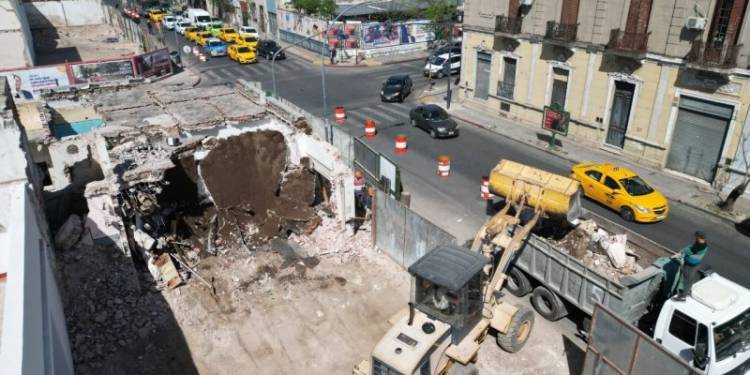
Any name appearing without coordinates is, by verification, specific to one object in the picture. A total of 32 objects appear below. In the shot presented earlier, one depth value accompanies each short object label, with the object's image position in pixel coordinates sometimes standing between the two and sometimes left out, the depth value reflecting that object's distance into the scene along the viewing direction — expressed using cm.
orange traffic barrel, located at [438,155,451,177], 2227
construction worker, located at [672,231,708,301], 1077
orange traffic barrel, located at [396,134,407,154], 2456
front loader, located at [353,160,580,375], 958
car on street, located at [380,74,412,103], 3312
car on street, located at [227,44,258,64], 4391
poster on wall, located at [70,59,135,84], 3350
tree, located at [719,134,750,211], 1873
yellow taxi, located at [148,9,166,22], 6196
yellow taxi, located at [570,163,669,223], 1812
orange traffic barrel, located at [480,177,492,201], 2006
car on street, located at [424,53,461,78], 3841
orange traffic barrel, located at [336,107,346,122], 2980
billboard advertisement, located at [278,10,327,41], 4656
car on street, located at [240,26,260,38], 4837
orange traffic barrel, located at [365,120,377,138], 2705
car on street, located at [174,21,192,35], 5566
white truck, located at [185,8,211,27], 5597
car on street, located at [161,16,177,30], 5794
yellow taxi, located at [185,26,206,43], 5188
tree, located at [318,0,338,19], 4862
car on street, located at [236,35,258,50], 4562
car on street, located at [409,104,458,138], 2677
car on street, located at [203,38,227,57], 4694
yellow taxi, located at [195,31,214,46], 4945
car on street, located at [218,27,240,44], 4953
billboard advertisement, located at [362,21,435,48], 4531
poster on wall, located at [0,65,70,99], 3159
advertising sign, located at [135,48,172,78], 3625
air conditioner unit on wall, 1983
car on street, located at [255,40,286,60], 4531
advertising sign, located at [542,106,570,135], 2556
